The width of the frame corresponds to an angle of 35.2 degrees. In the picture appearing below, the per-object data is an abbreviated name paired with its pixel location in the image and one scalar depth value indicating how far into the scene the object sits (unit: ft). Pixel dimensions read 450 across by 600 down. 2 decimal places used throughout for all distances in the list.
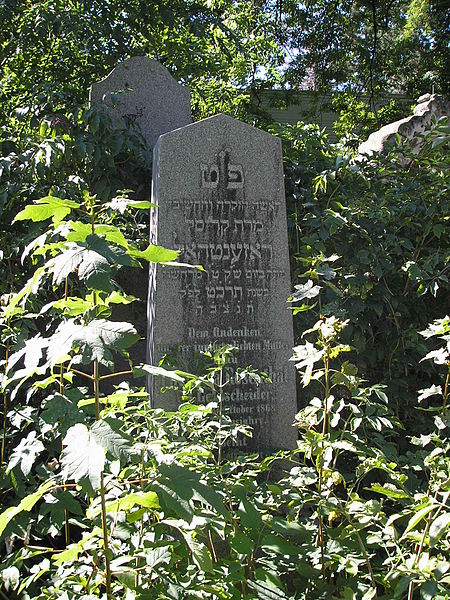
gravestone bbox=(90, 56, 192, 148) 18.72
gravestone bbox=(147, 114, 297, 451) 12.74
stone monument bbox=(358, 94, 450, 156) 19.51
